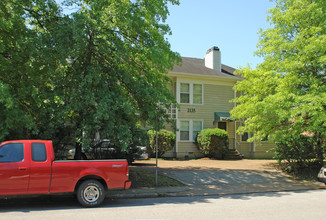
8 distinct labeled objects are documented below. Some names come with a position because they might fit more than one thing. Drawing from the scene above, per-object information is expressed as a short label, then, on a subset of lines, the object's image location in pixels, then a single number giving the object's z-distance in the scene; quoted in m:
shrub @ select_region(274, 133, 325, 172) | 13.01
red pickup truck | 6.42
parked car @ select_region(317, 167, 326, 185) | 10.63
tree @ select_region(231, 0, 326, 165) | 11.45
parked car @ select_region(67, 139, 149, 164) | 11.93
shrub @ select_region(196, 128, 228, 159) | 19.14
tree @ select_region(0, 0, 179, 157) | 8.54
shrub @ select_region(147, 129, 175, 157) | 18.06
